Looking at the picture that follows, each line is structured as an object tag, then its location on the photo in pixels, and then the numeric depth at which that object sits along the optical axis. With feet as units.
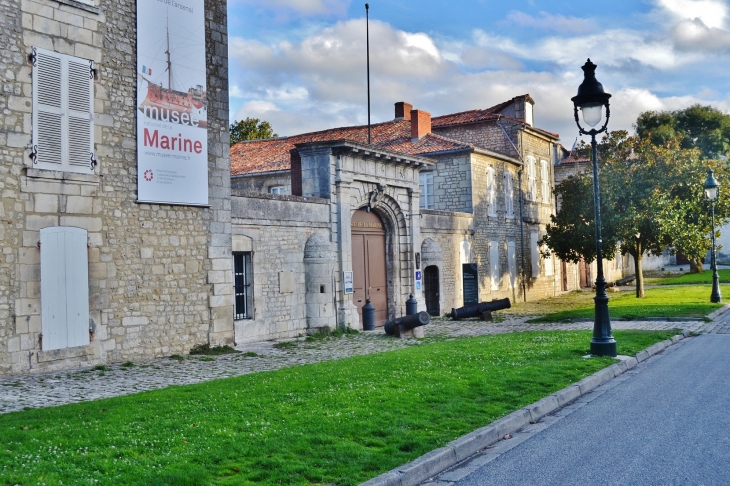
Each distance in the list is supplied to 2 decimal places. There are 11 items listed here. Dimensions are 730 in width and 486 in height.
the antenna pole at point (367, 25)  91.20
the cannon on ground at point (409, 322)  54.44
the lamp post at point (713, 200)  69.92
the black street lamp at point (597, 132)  37.60
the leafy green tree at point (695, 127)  170.71
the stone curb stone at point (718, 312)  61.00
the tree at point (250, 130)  152.87
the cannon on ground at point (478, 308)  70.18
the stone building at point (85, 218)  35.01
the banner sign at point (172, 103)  41.65
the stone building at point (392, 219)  52.95
